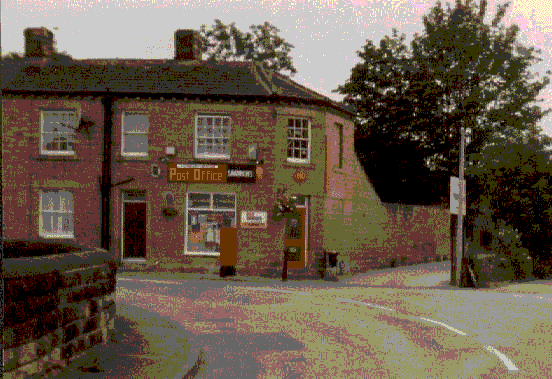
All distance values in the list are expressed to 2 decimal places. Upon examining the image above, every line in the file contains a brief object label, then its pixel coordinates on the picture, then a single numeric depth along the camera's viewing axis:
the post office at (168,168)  23.70
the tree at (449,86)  32.22
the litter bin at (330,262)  23.48
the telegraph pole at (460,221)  22.16
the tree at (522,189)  25.41
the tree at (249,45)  42.00
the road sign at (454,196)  22.45
